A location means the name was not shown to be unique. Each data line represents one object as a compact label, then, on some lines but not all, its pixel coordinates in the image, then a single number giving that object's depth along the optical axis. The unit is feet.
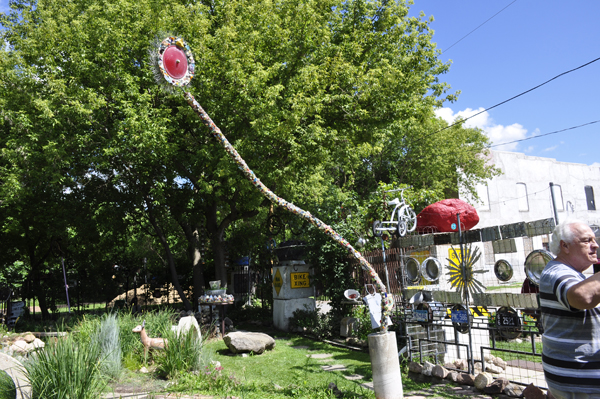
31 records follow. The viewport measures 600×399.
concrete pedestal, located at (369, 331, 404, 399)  19.99
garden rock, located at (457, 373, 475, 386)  22.80
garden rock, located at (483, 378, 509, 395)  21.06
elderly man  8.52
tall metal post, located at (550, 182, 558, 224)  26.78
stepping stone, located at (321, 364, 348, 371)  28.68
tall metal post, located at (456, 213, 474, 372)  23.70
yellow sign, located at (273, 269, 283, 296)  48.38
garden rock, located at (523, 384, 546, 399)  18.69
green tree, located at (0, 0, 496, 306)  39.70
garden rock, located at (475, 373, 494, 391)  21.62
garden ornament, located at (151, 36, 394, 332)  19.93
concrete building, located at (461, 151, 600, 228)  92.48
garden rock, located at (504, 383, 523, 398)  20.51
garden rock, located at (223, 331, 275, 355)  33.24
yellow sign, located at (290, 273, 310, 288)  47.70
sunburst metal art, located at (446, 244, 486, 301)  23.91
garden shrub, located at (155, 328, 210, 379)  23.91
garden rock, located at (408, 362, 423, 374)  25.39
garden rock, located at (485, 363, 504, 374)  24.13
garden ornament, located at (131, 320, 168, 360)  26.71
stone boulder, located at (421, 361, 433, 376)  24.77
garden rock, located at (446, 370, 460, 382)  23.44
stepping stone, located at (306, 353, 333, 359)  32.86
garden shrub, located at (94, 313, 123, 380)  22.71
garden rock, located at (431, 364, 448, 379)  23.97
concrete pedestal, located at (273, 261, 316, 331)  47.34
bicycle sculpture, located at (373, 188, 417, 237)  32.59
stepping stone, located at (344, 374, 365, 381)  26.13
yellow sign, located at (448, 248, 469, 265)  24.83
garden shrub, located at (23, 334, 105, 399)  17.19
